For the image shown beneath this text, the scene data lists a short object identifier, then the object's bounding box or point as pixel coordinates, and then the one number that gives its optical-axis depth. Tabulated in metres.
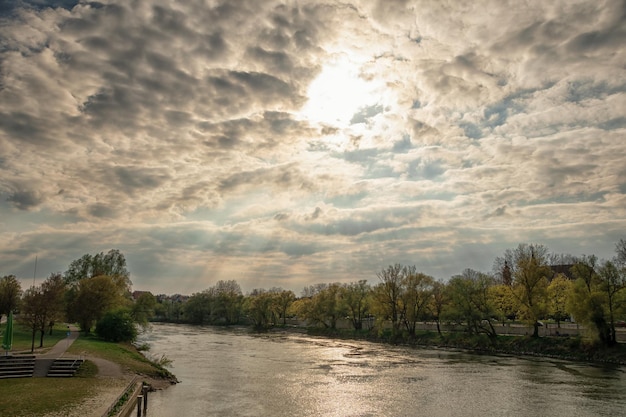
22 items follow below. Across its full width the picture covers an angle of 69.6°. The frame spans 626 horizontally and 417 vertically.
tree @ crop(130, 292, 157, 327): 81.06
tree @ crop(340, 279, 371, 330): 110.25
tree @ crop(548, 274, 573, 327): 72.24
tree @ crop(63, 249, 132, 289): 111.56
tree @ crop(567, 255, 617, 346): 55.44
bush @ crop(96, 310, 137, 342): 57.19
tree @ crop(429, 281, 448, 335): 85.92
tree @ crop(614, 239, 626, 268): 60.19
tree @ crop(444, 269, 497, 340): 74.75
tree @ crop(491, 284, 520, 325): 74.50
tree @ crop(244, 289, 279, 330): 138.50
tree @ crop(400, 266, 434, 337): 89.56
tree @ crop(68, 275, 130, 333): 64.56
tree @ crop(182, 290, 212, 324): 169.12
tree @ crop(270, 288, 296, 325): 142.88
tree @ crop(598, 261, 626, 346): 55.28
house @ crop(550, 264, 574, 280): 127.17
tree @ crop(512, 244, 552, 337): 68.81
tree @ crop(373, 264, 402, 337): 93.94
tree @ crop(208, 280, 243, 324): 161.88
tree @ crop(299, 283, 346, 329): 112.93
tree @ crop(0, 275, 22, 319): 84.88
